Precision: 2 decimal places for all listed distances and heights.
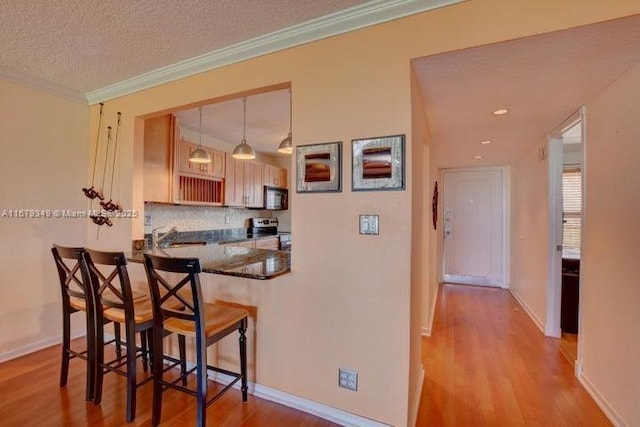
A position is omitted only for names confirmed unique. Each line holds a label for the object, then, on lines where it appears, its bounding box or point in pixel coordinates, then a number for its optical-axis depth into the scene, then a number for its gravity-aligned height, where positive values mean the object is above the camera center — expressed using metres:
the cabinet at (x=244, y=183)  4.42 +0.44
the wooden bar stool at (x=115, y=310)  1.75 -0.64
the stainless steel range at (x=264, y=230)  5.46 -0.35
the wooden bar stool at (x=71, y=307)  1.96 -0.68
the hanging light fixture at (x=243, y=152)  3.23 +0.63
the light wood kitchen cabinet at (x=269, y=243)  4.87 -0.54
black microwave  5.32 +0.24
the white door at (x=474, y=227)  5.19 -0.24
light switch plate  1.69 -0.07
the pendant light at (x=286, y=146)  2.91 +0.64
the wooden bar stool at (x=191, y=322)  1.57 -0.66
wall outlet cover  1.76 -0.99
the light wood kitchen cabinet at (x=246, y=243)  4.29 -0.49
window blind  4.42 +0.04
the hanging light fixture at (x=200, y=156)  3.22 +0.58
